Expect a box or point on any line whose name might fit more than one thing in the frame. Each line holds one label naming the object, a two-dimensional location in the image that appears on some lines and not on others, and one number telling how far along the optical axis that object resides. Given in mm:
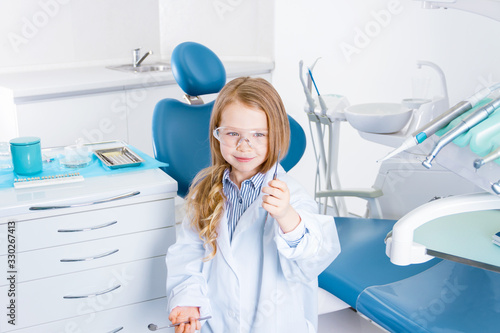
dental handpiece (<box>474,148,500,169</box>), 1070
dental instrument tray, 1801
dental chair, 1153
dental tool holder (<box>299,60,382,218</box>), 2021
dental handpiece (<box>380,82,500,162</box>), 1155
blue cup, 1674
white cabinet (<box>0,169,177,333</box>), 1536
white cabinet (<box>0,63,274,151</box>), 2947
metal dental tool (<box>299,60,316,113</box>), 2258
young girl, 1354
